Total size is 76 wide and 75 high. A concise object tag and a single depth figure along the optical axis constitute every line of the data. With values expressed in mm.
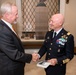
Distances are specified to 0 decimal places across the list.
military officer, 1758
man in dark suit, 1455
